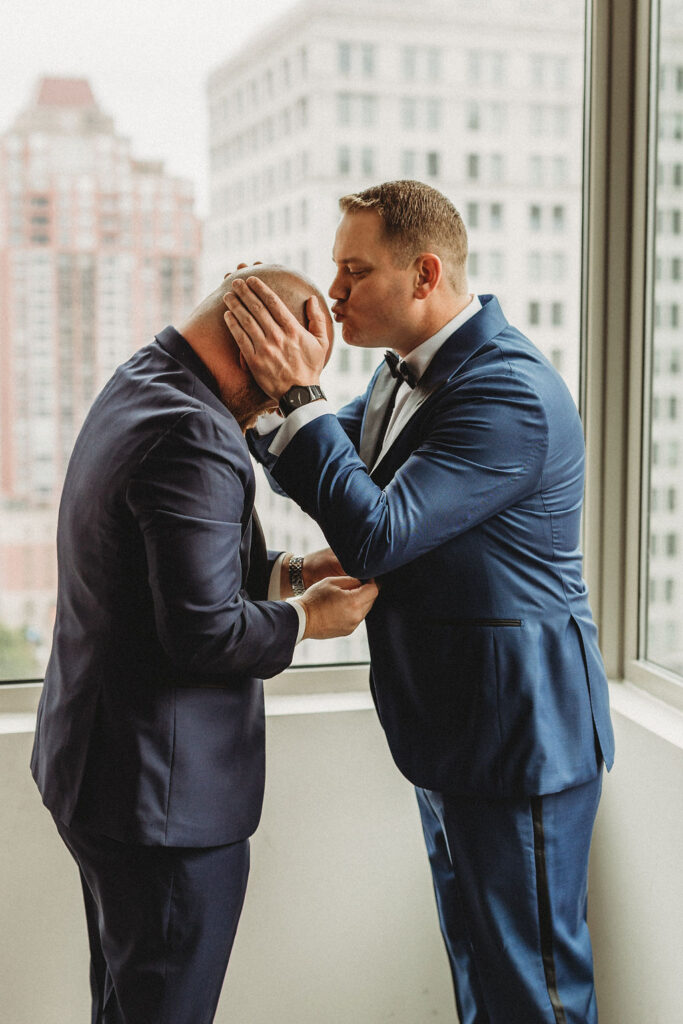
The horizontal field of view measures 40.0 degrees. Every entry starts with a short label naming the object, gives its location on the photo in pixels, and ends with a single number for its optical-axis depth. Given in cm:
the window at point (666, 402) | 201
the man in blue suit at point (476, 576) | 142
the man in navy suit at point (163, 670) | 123
